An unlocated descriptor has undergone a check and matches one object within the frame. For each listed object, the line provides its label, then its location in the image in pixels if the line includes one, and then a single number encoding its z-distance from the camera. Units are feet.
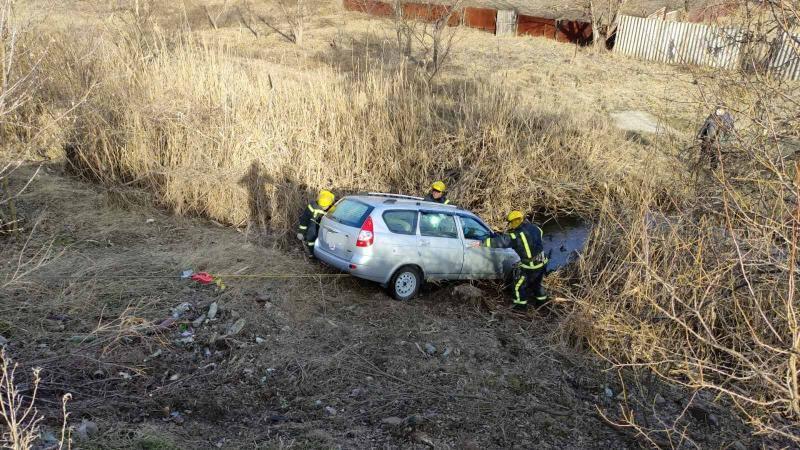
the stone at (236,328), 22.20
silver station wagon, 26.84
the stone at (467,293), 29.19
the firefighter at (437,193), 33.27
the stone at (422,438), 17.34
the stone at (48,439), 14.66
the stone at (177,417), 16.98
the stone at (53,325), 20.81
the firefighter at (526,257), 29.07
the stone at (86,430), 15.17
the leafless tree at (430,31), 57.21
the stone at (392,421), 18.30
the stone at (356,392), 19.87
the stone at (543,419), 19.47
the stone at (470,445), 17.43
